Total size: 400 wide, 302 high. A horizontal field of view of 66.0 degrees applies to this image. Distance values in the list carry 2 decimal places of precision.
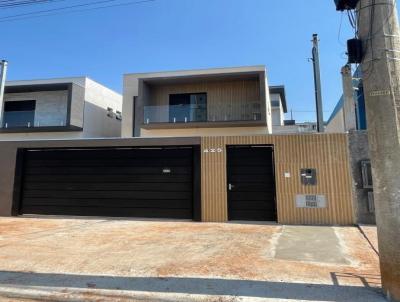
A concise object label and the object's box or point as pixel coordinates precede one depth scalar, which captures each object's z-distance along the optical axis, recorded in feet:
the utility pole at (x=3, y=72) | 44.60
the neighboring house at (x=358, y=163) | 31.24
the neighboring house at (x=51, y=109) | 59.52
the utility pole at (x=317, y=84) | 47.72
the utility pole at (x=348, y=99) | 33.17
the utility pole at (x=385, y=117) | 12.05
